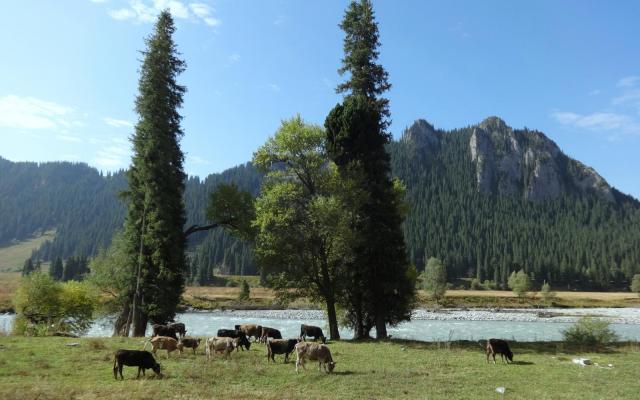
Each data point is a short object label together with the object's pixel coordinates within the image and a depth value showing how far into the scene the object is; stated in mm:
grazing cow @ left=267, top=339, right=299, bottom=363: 20094
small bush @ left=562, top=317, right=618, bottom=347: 29000
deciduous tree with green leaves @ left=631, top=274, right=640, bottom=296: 140375
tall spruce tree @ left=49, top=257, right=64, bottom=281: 172250
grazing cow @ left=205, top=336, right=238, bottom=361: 20047
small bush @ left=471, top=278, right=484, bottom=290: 165550
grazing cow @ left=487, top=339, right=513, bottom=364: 20672
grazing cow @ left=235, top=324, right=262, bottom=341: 27709
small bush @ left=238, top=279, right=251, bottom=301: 109375
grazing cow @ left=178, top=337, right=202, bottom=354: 21078
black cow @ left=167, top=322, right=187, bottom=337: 27792
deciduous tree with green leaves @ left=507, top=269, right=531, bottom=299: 121612
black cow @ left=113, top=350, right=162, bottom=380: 15906
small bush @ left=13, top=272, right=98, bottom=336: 35031
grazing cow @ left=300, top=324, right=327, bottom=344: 28266
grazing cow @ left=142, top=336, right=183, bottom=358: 20016
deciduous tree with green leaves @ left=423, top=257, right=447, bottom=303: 110938
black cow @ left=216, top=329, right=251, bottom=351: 22578
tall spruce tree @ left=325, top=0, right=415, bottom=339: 30531
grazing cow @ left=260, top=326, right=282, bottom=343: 27203
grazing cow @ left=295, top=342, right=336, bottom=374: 17938
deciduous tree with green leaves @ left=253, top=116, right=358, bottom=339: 28328
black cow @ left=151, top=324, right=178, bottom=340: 25938
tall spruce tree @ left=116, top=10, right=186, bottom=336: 30703
